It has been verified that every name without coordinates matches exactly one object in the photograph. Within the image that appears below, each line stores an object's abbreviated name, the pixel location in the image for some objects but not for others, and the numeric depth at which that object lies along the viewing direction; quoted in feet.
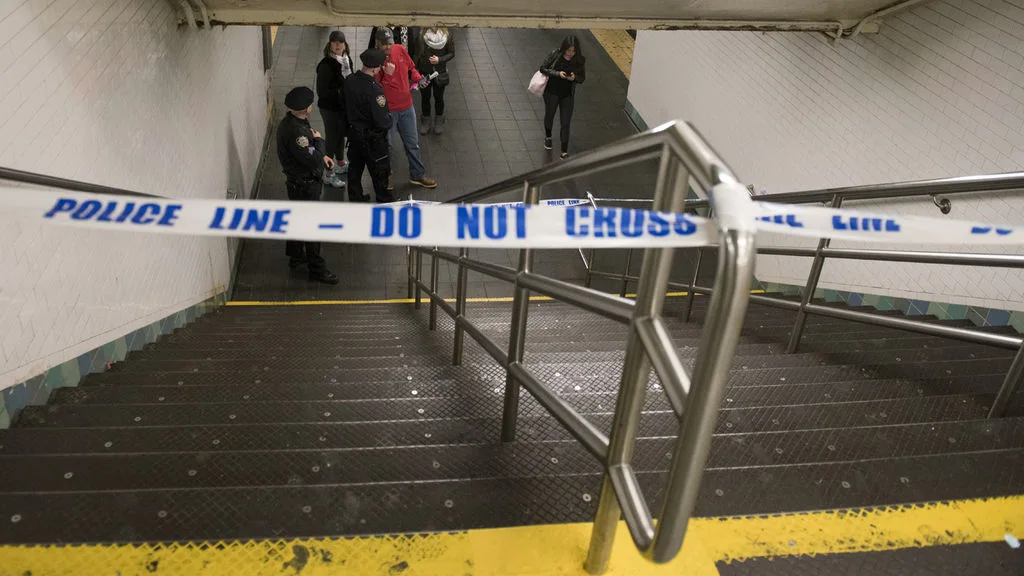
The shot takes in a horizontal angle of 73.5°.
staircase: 6.00
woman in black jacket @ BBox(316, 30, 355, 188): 20.88
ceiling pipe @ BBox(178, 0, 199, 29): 14.38
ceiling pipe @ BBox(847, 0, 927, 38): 15.10
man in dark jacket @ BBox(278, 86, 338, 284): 17.28
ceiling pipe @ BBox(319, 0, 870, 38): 16.26
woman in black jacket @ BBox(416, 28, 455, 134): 24.91
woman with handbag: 24.29
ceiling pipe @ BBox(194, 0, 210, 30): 15.01
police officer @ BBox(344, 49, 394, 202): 19.42
